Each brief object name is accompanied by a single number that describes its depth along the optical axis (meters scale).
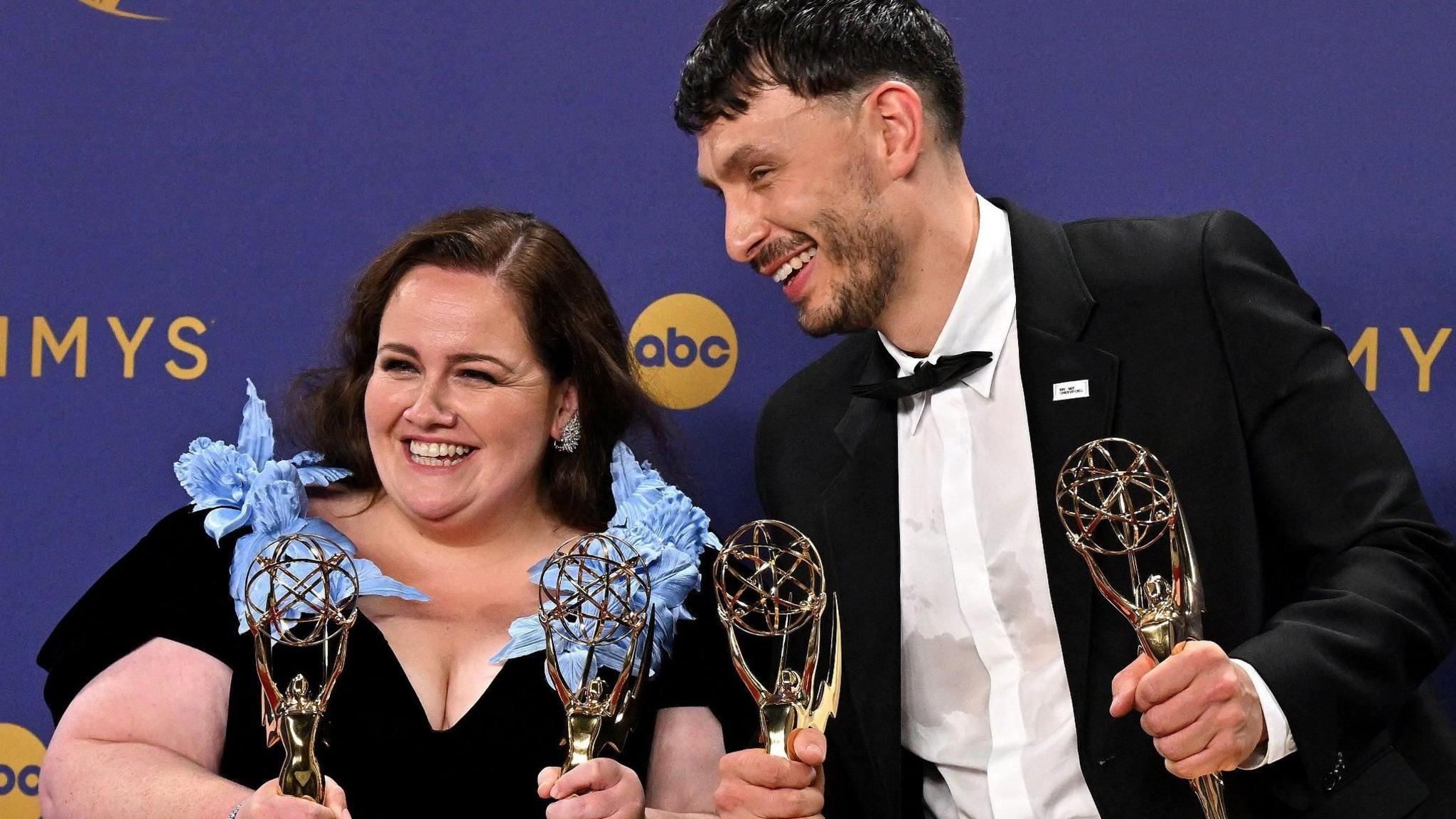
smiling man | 4.38
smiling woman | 4.45
